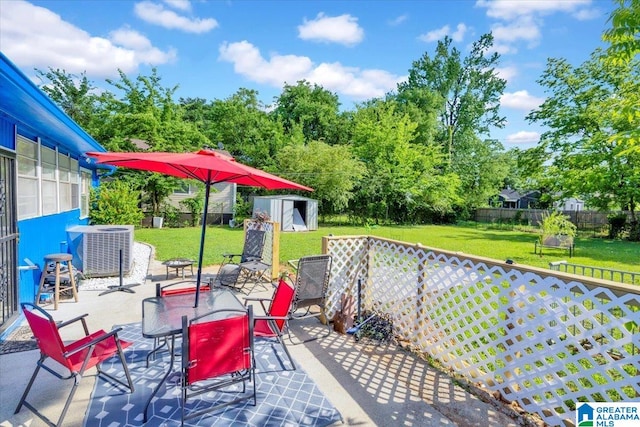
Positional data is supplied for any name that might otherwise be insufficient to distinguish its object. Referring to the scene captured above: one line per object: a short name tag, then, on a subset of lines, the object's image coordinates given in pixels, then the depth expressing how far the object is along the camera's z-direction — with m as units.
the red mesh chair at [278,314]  3.35
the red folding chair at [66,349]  2.35
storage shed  16.91
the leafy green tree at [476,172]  28.62
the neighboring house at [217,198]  19.81
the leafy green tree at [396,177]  22.53
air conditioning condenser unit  6.59
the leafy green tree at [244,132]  26.16
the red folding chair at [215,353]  2.39
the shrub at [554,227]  11.81
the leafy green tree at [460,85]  30.22
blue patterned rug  2.52
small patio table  6.48
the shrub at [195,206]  18.67
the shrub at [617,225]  18.41
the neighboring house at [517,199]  40.86
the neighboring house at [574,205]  39.34
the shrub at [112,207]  11.02
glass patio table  2.68
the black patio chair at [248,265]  6.23
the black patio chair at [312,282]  4.12
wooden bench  11.22
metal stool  4.92
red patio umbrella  2.87
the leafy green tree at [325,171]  20.36
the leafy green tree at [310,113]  31.89
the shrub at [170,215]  18.21
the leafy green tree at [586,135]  16.80
